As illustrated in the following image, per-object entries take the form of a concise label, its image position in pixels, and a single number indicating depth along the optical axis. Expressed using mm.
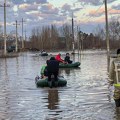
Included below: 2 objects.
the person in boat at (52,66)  18703
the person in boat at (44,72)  19523
